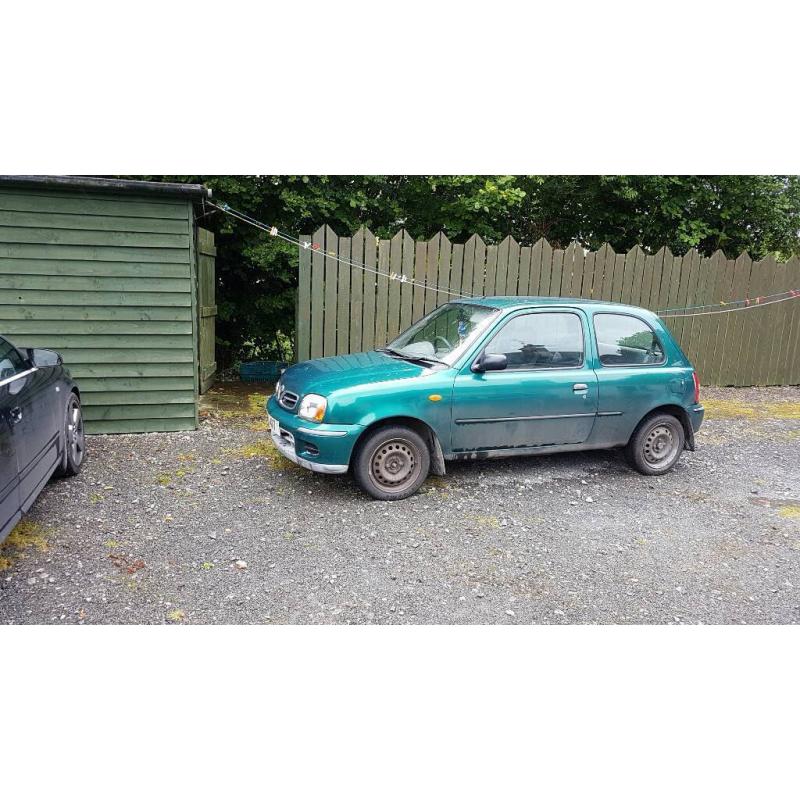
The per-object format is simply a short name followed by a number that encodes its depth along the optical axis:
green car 5.09
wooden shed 6.28
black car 3.79
